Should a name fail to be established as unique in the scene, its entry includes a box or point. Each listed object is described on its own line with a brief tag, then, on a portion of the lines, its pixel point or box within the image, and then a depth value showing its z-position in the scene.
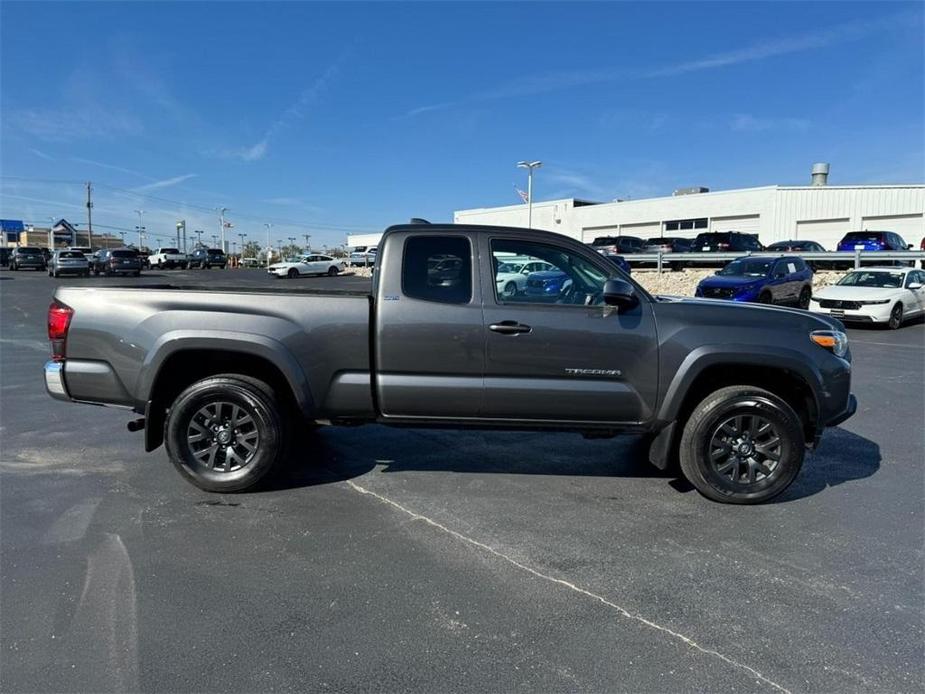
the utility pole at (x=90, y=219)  87.59
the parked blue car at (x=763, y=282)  16.14
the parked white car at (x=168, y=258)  54.03
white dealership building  39.94
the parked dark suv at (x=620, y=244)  32.84
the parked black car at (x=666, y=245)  31.89
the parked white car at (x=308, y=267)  45.91
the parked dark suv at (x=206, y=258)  57.66
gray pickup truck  4.33
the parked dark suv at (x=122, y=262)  37.38
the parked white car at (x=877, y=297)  15.55
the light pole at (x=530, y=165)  43.83
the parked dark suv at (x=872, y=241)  27.39
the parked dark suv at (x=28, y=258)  45.22
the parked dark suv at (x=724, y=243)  30.39
